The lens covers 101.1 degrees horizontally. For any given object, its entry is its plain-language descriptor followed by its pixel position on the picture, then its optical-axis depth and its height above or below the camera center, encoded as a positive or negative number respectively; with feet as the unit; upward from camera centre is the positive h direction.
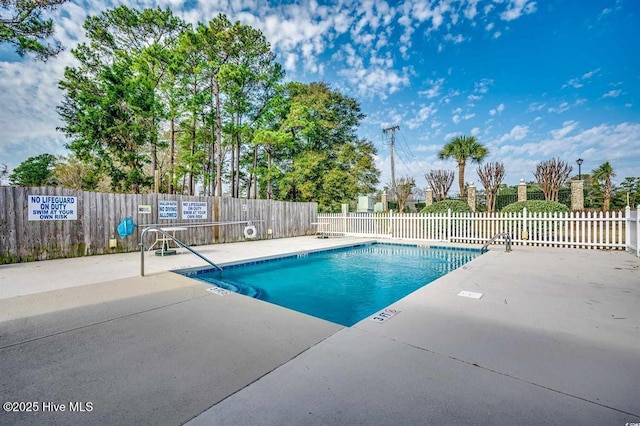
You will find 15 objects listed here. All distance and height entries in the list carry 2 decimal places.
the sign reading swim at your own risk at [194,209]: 28.96 +0.06
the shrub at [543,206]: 32.65 -0.03
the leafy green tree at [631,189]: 60.08 +3.84
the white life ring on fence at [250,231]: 34.77 -2.94
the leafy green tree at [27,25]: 28.43 +20.51
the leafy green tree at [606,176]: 61.11 +7.08
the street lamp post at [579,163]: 58.47 +9.49
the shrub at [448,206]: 37.31 +0.00
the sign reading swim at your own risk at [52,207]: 19.95 +0.36
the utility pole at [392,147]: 65.04 +15.18
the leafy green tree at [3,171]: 45.78 +7.38
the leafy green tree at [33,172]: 59.88 +9.16
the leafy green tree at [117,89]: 40.50 +19.10
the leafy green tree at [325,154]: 54.95 +12.10
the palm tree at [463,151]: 62.39 +13.48
